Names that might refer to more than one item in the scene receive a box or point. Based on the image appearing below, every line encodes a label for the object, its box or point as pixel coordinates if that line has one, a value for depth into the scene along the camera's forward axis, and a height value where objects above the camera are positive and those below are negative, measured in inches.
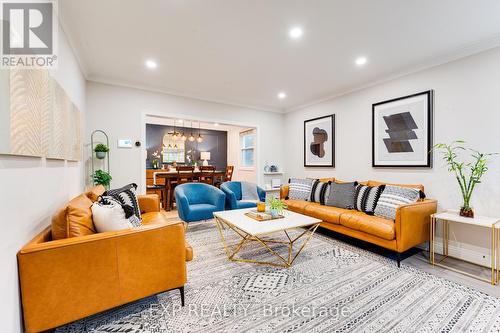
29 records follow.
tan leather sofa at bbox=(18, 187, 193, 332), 52.9 -28.4
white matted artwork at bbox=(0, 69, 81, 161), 45.9 +13.7
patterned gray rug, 64.4 -47.3
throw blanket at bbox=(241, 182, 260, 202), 175.5 -22.2
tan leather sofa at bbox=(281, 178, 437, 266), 99.8 -31.0
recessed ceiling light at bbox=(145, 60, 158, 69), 121.5 +58.1
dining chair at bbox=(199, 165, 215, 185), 236.7 -10.8
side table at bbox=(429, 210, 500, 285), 89.0 -31.6
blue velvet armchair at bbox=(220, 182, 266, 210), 155.6 -23.7
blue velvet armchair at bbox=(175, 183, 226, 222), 136.8 -25.1
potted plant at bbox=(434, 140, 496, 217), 98.6 -1.8
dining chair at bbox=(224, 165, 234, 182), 296.7 -11.4
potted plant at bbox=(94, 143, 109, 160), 135.2 +9.7
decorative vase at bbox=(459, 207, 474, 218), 97.0 -21.7
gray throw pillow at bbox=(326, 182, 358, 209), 139.1 -20.5
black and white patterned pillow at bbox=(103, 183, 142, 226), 98.5 -14.3
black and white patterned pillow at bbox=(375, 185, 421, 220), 110.5 -18.3
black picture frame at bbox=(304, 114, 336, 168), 177.3 +21.0
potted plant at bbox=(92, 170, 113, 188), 134.2 -7.6
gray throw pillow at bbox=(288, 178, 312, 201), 168.4 -19.5
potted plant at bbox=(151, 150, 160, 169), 315.4 +8.0
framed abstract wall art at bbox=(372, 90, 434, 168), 123.1 +20.0
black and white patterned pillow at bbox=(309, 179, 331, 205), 157.0 -19.8
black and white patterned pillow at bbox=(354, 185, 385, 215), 125.0 -20.0
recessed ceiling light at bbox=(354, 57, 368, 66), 117.8 +57.2
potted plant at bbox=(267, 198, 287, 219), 109.9 -22.0
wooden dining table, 217.2 -21.0
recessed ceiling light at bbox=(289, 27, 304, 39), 92.0 +57.1
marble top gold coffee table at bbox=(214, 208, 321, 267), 93.9 -27.2
